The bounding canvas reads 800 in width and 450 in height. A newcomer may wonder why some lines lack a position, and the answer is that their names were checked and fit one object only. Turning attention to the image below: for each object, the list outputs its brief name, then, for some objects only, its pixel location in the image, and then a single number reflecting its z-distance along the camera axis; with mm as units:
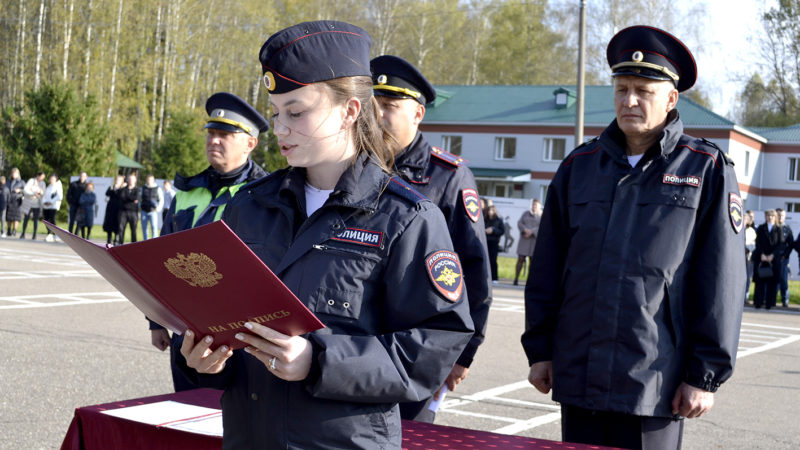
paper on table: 3350
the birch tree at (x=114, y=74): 45969
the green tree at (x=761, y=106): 57053
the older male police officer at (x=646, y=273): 3314
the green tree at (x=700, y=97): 65875
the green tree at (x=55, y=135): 37188
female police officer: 2143
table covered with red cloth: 3246
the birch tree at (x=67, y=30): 44422
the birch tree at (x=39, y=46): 44219
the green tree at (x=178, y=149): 43656
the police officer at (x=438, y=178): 4164
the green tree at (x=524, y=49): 64875
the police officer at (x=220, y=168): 4945
